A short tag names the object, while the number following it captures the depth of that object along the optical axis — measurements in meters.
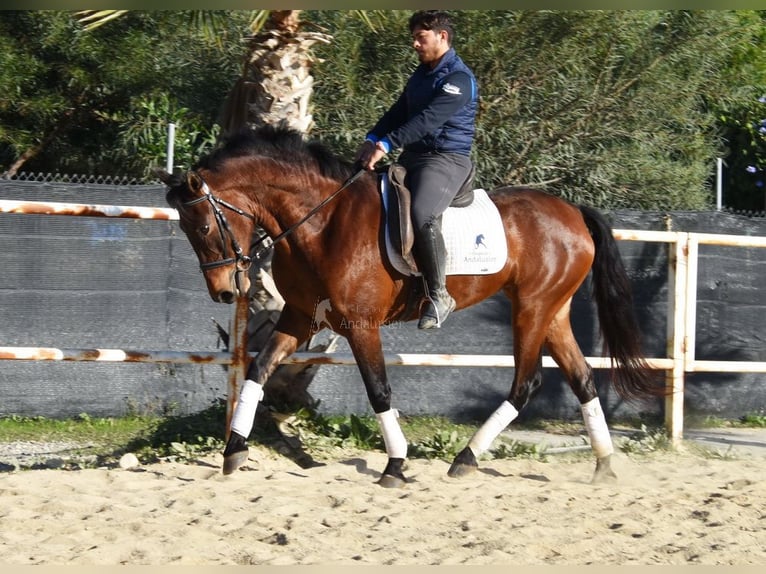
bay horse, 11.87
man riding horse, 12.20
